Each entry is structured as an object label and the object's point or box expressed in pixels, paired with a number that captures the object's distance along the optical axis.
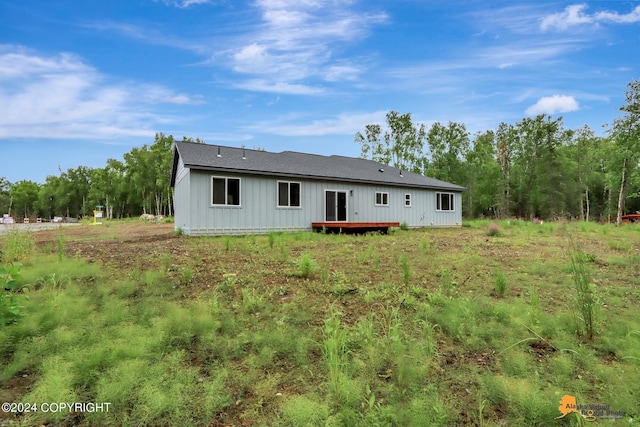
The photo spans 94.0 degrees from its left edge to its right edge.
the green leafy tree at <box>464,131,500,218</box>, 33.31
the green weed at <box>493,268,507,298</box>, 3.96
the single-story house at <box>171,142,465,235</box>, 10.98
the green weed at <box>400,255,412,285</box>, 4.38
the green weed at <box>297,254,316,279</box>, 4.87
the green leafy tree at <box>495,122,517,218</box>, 30.88
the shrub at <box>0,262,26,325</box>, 2.54
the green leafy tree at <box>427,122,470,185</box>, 33.91
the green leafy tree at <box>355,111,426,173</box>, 34.09
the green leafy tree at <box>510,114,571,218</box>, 29.33
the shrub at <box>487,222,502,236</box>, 12.43
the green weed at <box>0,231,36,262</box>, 5.15
